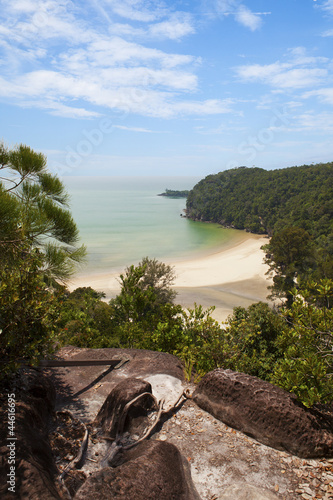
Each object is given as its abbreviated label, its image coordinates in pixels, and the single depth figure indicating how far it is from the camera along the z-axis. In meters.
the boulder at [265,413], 4.25
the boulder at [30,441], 2.81
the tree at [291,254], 29.59
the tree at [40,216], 5.90
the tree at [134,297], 9.89
